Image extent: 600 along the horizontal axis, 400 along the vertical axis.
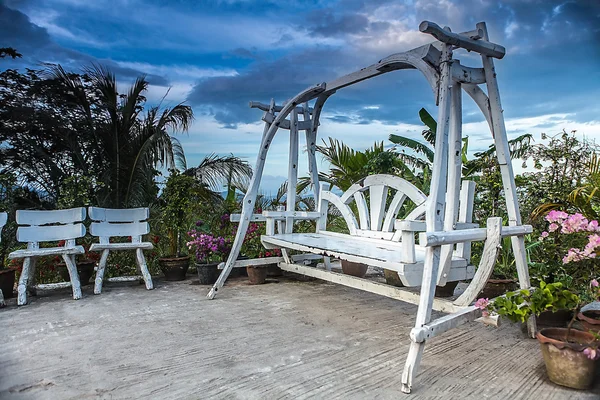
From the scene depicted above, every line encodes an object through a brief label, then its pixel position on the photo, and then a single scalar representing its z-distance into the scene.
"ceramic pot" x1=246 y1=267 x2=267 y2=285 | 4.68
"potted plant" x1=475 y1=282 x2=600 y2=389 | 2.04
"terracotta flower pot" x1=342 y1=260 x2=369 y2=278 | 4.72
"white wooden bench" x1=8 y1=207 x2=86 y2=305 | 4.09
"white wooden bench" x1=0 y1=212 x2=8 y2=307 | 4.12
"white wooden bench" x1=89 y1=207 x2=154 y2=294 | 4.52
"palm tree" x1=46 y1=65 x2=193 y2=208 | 7.58
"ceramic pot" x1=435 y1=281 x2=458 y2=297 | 3.73
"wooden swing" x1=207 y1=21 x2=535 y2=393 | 2.26
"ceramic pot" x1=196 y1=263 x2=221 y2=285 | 4.77
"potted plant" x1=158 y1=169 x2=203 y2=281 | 5.05
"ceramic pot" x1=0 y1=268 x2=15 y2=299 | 4.16
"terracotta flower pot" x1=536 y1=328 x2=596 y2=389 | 2.03
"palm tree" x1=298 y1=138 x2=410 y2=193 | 7.27
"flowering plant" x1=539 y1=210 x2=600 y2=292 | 3.02
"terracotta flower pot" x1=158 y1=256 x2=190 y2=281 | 5.03
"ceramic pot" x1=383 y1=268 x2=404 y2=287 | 4.21
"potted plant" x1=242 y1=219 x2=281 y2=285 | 4.68
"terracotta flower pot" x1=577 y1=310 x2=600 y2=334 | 2.45
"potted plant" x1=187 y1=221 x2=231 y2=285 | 4.79
